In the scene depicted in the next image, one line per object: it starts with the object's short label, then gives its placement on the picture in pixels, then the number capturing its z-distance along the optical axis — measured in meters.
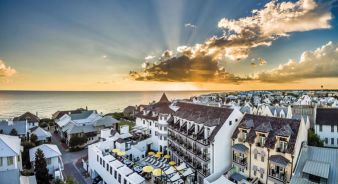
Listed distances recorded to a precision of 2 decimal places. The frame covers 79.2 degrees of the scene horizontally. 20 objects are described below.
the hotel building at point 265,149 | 23.86
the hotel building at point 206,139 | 30.53
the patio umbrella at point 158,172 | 30.07
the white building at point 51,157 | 33.45
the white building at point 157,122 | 44.38
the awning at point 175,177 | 29.61
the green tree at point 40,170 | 28.20
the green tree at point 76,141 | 48.01
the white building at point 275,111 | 54.00
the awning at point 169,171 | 30.77
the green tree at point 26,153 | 36.09
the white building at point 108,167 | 27.78
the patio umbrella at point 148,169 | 30.89
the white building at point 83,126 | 52.99
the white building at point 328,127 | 45.00
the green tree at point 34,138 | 44.64
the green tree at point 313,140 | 36.41
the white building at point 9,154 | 26.94
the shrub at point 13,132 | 45.69
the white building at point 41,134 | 49.33
